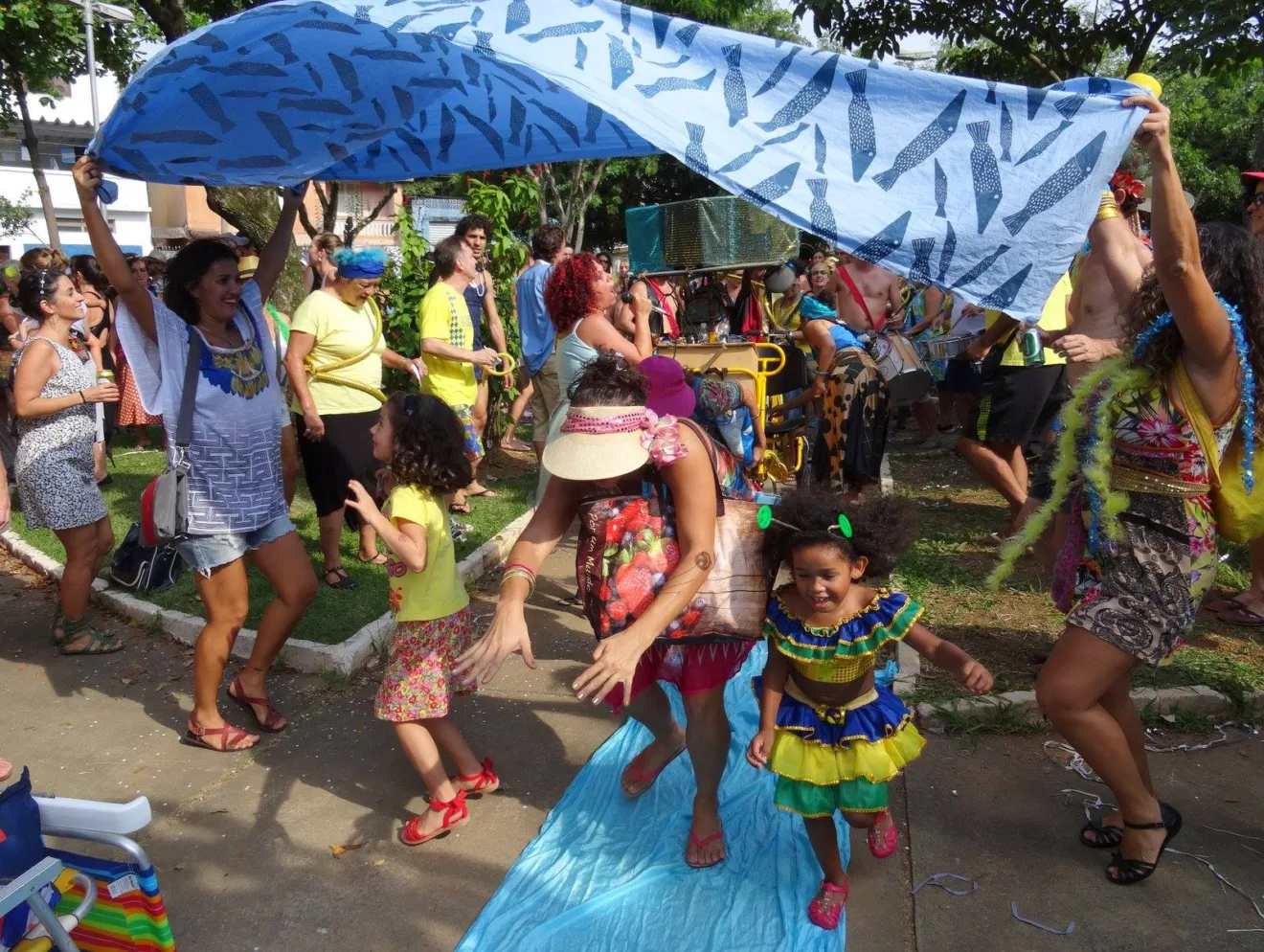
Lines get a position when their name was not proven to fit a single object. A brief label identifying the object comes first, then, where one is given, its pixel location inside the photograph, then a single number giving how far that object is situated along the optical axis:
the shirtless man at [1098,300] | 3.19
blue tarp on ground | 2.89
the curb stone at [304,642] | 4.70
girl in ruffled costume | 2.83
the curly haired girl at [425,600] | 3.40
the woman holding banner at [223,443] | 3.66
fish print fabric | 2.02
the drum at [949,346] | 6.42
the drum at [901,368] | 6.47
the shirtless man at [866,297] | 6.73
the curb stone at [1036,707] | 3.97
